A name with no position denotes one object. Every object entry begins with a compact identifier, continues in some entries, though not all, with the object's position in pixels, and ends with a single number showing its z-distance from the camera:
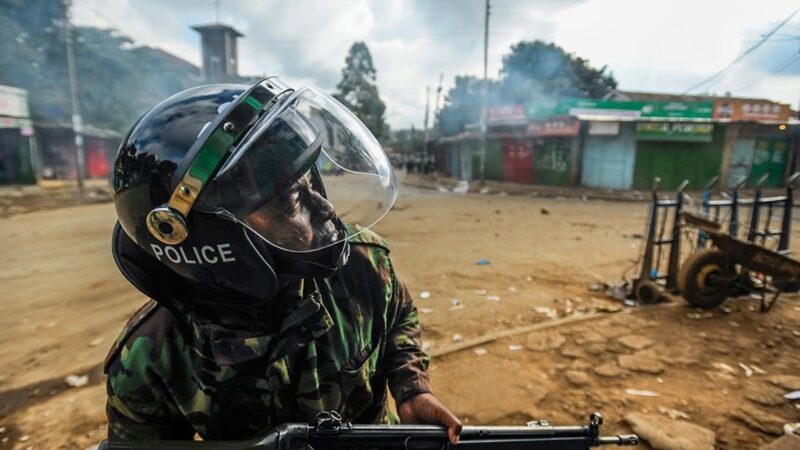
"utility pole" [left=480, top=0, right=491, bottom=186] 20.38
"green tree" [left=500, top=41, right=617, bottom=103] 31.88
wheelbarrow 4.07
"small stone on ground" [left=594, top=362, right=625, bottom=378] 3.11
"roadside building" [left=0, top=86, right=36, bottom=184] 18.80
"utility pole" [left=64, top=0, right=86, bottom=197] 17.00
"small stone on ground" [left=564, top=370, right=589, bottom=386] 3.02
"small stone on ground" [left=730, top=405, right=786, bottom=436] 2.49
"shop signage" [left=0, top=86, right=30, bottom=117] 18.45
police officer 1.05
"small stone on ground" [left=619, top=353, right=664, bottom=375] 3.17
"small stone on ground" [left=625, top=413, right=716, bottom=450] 2.34
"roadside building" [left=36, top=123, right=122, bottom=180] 21.48
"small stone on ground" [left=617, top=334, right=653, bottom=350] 3.51
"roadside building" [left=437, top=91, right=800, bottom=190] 16.91
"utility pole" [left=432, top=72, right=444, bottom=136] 41.33
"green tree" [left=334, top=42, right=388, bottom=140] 44.00
